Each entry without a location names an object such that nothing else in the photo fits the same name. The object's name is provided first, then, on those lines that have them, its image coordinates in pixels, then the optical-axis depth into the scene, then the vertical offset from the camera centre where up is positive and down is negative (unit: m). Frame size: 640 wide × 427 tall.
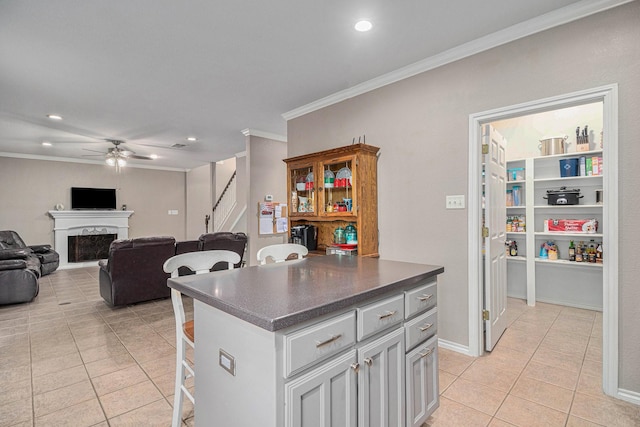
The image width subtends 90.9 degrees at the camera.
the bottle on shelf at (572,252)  4.02 -0.57
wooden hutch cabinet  3.27 +0.20
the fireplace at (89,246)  7.64 -0.85
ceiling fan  5.80 +1.11
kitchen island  1.10 -0.57
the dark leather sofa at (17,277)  4.21 -0.89
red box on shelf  3.86 -0.23
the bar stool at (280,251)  2.36 -0.33
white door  2.82 -0.29
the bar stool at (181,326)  1.78 -0.69
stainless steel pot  4.03 +0.81
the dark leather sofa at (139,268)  4.02 -0.73
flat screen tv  7.73 +0.35
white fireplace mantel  7.45 -0.31
